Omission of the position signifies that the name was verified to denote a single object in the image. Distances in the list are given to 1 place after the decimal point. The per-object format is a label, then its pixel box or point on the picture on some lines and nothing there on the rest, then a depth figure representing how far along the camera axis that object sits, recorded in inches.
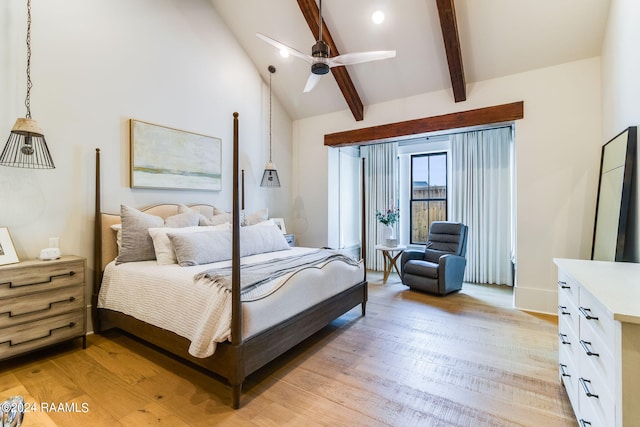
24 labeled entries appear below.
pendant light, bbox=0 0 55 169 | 92.4
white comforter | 75.1
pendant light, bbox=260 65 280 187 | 186.8
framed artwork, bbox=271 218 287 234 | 198.0
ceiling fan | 108.0
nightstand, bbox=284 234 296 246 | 190.1
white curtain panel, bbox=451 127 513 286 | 189.5
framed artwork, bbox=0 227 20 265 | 91.5
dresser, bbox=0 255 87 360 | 86.1
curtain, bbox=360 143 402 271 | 228.5
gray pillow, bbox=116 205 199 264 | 111.8
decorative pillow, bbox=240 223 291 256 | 126.8
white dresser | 41.6
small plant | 209.8
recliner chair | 164.9
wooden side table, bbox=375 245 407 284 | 197.1
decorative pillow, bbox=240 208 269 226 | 158.8
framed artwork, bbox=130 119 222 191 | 131.0
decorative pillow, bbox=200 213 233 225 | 141.5
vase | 200.8
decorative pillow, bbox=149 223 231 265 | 107.2
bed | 73.5
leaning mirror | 97.3
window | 222.8
